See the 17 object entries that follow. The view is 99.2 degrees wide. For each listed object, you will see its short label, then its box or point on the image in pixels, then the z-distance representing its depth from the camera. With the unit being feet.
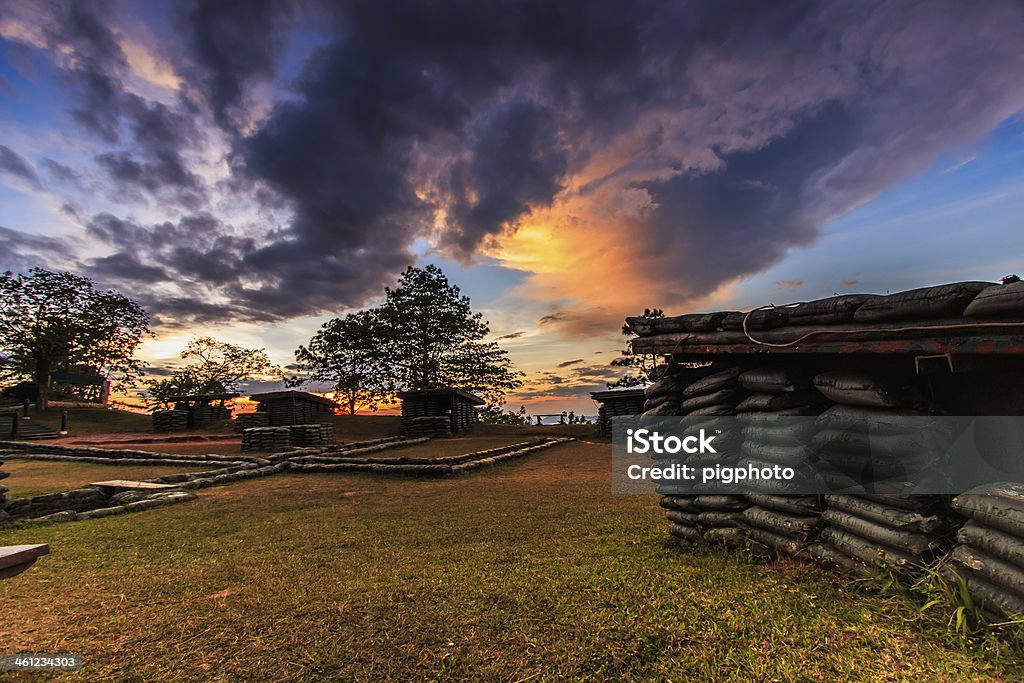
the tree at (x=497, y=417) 138.62
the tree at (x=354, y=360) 129.18
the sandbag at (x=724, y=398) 17.20
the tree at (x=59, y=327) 132.05
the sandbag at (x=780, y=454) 14.17
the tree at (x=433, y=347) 125.49
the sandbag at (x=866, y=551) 11.44
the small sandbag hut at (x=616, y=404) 84.28
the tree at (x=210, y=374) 159.84
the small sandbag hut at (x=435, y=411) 91.45
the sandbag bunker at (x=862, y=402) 9.83
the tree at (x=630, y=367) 117.04
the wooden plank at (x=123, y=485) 33.45
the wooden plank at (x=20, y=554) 9.48
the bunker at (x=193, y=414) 117.21
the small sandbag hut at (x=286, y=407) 103.35
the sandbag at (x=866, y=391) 12.02
